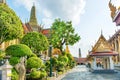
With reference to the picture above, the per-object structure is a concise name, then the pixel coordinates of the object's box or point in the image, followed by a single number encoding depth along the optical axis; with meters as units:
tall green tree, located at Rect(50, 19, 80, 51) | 14.57
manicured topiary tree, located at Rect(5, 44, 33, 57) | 6.14
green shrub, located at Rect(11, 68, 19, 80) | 4.69
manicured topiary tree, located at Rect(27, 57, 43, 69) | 6.29
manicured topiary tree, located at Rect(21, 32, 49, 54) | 10.23
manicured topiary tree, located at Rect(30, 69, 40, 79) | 5.94
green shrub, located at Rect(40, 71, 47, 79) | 6.30
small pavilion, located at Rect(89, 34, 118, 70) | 12.11
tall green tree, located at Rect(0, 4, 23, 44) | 6.49
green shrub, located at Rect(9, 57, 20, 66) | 5.59
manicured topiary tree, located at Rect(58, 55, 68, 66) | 11.94
